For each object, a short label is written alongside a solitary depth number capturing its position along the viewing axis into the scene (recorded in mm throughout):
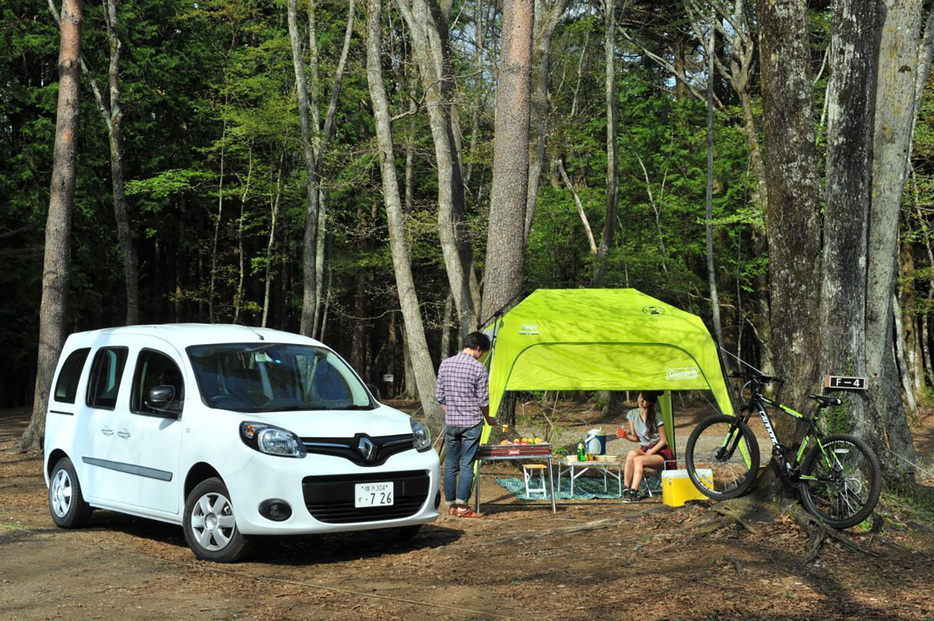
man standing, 9898
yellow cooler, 9836
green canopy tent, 12172
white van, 7332
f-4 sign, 7895
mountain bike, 7523
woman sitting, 11766
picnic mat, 12078
